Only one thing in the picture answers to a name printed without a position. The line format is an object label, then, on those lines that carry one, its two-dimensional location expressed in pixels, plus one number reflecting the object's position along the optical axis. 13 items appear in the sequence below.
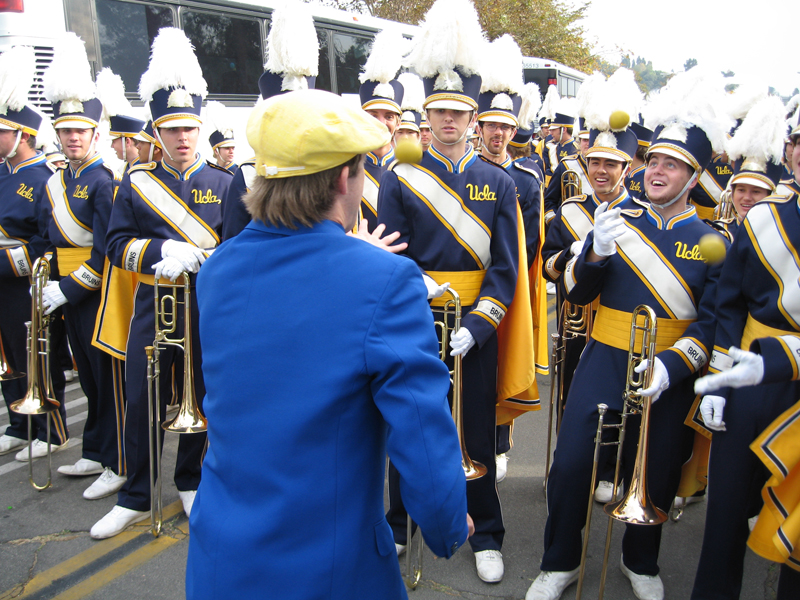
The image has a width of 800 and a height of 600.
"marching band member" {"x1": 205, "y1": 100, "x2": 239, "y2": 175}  8.46
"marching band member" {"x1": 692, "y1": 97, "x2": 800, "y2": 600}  2.63
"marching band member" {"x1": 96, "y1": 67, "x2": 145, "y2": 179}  6.33
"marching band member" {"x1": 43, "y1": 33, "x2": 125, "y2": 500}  4.20
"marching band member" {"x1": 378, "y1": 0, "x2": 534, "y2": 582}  3.33
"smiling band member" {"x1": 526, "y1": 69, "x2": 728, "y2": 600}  3.05
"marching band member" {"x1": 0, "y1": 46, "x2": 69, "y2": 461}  4.76
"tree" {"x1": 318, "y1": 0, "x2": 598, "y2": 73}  20.66
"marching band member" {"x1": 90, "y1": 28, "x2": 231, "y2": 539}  3.85
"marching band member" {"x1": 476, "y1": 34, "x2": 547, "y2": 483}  5.61
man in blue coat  1.47
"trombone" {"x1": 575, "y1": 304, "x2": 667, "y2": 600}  2.82
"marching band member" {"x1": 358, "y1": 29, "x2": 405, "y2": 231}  5.38
